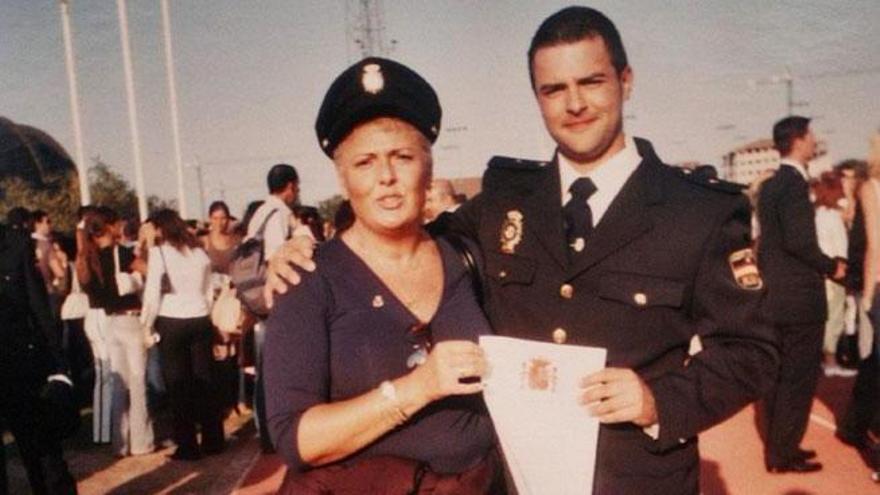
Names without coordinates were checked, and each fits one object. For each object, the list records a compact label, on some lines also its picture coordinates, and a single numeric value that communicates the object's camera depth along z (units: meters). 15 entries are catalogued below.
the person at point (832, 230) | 9.77
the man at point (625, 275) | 2.07
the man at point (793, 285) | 5.89
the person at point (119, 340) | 7.48
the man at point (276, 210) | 7.44
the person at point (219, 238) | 9.60
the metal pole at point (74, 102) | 19.14
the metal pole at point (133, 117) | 20.36
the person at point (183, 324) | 7.13
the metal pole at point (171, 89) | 23.00
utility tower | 29.20
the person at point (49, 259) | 9.76
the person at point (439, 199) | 6.59
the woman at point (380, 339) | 1.82
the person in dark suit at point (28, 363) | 4.70
